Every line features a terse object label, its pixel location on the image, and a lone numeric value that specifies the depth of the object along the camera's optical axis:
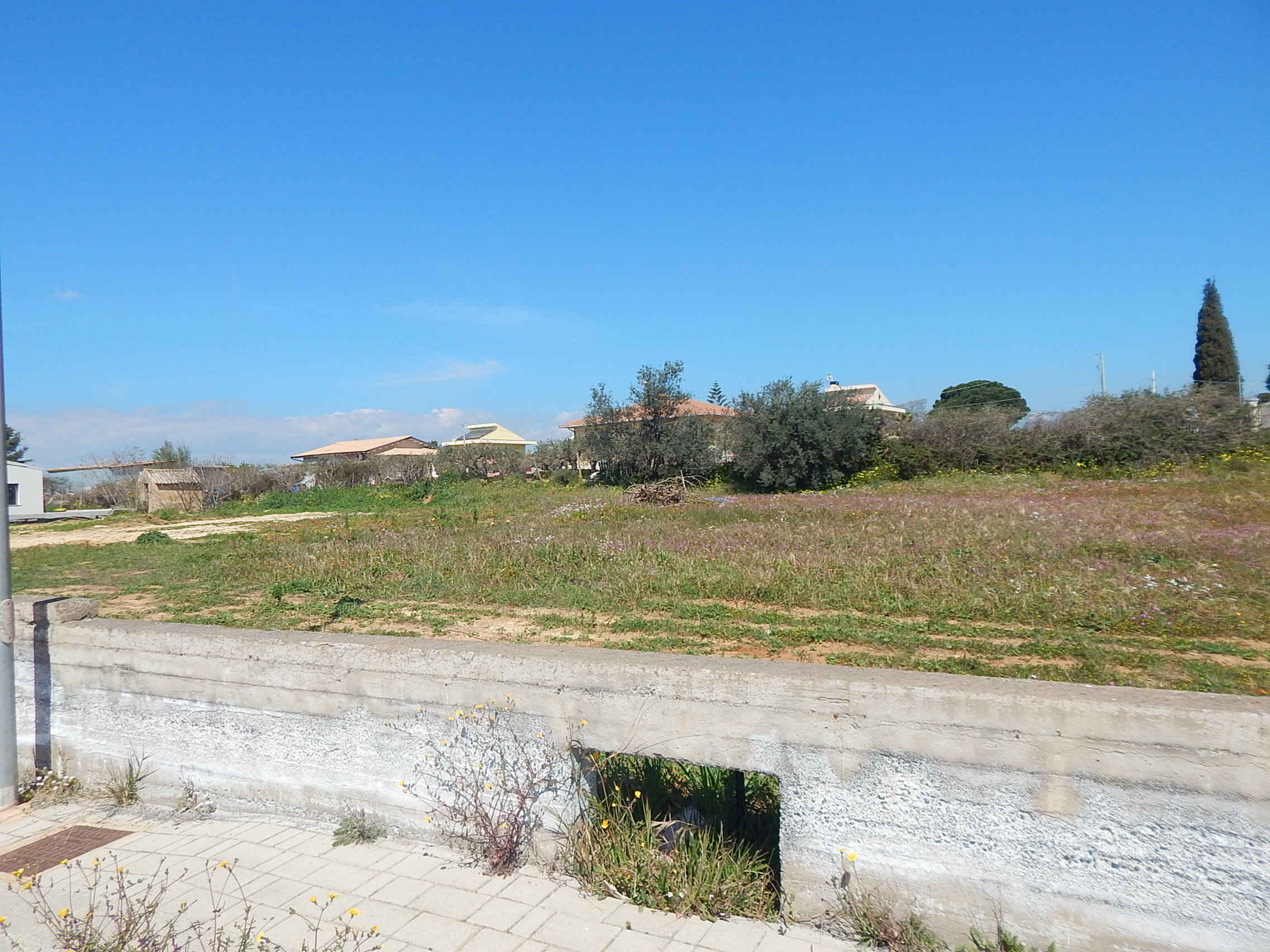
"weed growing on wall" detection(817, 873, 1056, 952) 2.66
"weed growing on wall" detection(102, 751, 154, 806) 4.30
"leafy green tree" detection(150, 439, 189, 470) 34.62
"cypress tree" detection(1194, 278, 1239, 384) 36.78
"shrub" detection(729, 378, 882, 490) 22.62
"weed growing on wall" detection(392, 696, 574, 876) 3.38
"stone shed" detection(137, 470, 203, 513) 26.69
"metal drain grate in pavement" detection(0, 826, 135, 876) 3.61
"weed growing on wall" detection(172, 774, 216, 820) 4.08
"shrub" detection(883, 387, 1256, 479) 19.25
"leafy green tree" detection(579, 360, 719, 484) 27.58
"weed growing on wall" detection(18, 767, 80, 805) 4.40
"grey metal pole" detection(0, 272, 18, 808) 4.20
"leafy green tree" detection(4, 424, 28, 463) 47.75
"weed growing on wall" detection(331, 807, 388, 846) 3.66
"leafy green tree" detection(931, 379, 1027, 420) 58.62
